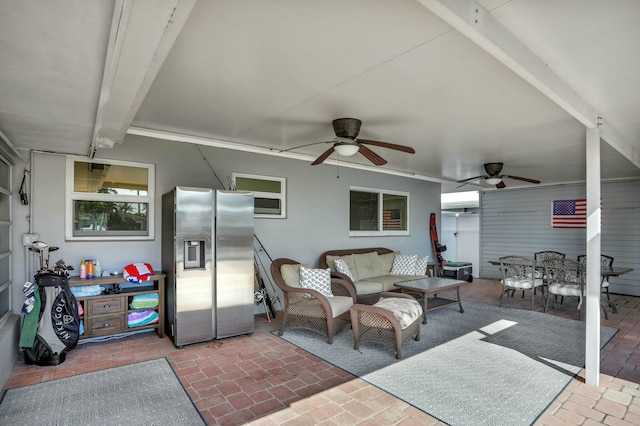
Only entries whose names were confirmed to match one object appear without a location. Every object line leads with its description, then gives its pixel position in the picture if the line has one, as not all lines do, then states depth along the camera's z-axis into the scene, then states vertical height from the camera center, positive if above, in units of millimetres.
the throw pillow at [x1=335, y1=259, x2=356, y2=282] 5695 -894
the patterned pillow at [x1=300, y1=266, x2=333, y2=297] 4652 -901
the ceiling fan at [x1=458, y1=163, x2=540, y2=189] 6152 +726
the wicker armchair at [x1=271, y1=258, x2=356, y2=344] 4211 -1177
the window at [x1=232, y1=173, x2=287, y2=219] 5477 +360
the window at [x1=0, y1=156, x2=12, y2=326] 3535 -282
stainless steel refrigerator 3996 -597
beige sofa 5605 -1006
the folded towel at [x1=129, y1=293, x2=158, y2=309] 4164 -1063
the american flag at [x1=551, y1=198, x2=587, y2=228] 8203 -2
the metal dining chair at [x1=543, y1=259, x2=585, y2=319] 5641 -1099
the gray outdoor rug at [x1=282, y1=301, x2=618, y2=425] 2746 -1527
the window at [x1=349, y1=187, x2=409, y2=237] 7109 +33
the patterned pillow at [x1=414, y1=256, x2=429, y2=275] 6516 -1018
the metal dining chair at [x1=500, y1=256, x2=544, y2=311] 6047 -1125
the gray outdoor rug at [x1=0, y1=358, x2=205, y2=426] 2521 -1497
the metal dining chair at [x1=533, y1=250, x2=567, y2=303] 7582 -939
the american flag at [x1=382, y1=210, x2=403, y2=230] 7766 -128
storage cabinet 3871 -1078
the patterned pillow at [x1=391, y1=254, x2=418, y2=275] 6562 -979
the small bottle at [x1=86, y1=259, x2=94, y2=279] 4066 -658
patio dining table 5371 -934
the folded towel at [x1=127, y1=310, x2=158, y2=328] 4129 -1269
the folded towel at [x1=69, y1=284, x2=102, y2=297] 3889 -873
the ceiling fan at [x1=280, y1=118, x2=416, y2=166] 3865 +833
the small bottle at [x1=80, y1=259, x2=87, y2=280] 4004 -667
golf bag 3414 -1109
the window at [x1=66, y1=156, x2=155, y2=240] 4199 +169
